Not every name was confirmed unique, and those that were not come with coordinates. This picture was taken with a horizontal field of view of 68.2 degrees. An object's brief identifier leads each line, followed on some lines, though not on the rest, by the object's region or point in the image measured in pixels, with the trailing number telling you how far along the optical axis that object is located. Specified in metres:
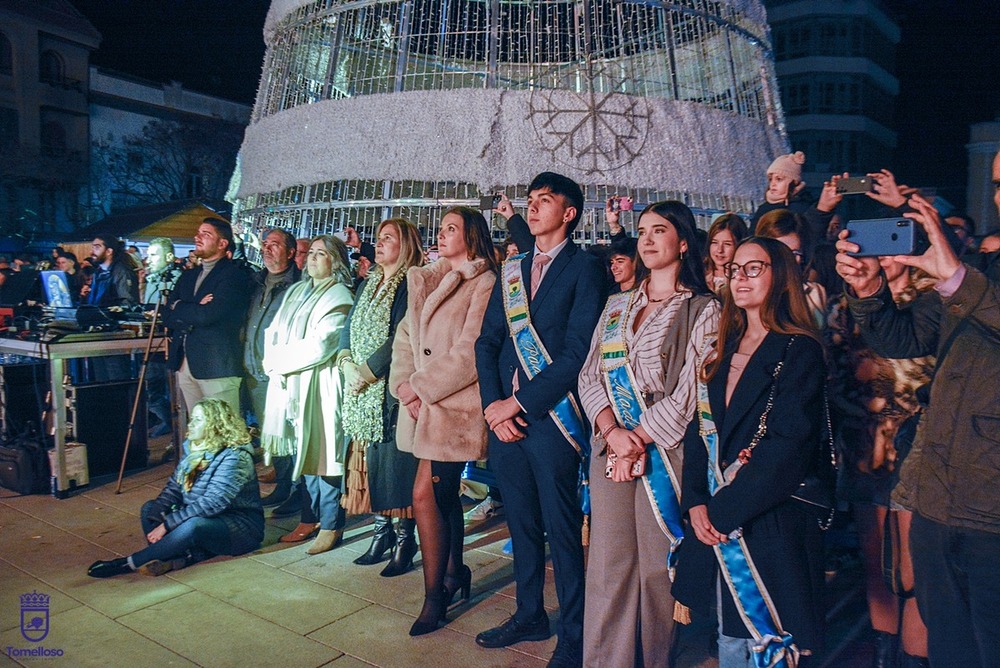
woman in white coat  5.27
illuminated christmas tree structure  8.70
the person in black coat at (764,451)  2.53
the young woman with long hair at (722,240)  4.19
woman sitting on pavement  4.75
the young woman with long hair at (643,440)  3.08
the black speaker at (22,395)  6.95
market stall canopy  21.41
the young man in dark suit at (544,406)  3.50
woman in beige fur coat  3.99
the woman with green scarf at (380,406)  4.61
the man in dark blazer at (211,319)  5.99
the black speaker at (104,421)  6.78
